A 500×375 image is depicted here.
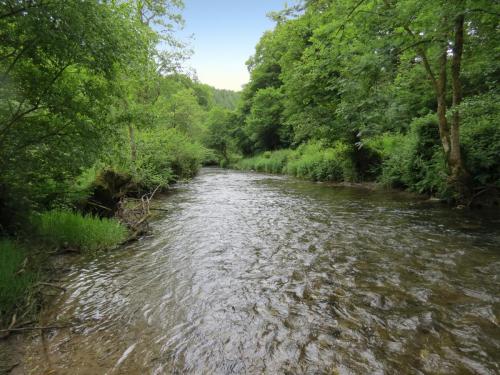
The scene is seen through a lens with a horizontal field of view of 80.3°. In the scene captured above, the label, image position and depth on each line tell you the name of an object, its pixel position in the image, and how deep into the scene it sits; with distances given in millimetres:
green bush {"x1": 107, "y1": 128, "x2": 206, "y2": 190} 12720
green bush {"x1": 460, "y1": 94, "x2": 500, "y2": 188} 8836
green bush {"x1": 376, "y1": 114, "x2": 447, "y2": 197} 10578
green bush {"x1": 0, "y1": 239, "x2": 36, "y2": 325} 3717
